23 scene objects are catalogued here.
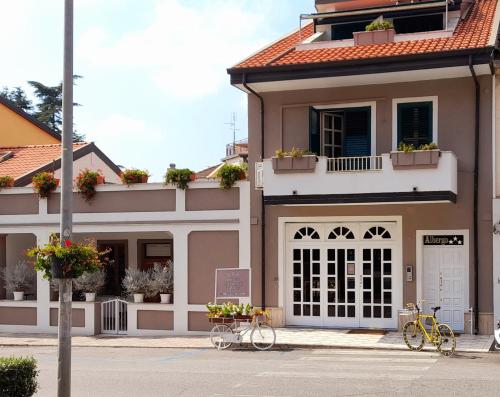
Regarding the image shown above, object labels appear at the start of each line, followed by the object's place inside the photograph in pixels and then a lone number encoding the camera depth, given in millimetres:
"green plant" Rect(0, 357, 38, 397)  8914
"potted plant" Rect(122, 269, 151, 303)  21484
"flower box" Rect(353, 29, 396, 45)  21000
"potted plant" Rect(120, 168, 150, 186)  21578
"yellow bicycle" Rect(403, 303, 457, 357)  15758
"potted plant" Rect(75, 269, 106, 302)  22109
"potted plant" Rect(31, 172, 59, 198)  22344
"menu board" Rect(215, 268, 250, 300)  18828
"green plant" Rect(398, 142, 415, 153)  18312
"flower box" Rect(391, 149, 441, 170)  18062
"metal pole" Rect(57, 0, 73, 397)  9617
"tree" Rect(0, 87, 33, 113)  47562
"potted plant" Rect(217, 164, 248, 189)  20594
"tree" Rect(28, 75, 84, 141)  46844
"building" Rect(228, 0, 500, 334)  18688
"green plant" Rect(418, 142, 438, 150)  18203
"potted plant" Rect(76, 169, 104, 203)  21969
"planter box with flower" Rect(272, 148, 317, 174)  19281
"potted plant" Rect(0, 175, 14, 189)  23078
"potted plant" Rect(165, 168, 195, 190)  20969
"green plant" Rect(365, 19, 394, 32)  21141
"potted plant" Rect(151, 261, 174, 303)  21328
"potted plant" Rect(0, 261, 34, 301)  23000
